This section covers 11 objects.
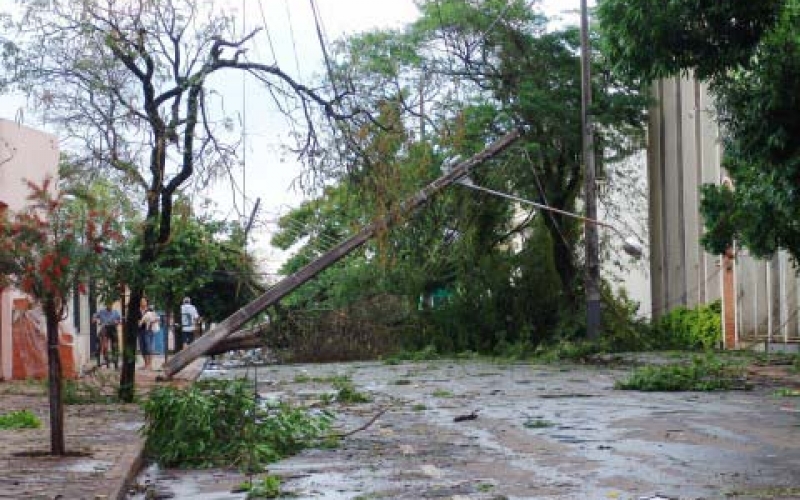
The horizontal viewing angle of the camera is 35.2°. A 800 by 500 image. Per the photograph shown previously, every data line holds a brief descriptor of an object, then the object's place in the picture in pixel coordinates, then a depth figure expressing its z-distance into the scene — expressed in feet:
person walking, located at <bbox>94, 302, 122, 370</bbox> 105.29
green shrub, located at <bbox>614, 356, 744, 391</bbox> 72.02
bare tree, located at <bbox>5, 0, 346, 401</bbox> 61.31
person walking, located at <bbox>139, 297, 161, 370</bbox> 110.42
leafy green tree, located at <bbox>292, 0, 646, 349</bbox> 120.06
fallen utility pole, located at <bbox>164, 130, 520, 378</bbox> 92.38
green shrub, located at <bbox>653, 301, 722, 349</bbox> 128.98
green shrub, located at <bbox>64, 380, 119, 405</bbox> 67.92
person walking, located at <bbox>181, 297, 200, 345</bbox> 118.93
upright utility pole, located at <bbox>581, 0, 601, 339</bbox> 113.19
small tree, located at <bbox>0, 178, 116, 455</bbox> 42.39
